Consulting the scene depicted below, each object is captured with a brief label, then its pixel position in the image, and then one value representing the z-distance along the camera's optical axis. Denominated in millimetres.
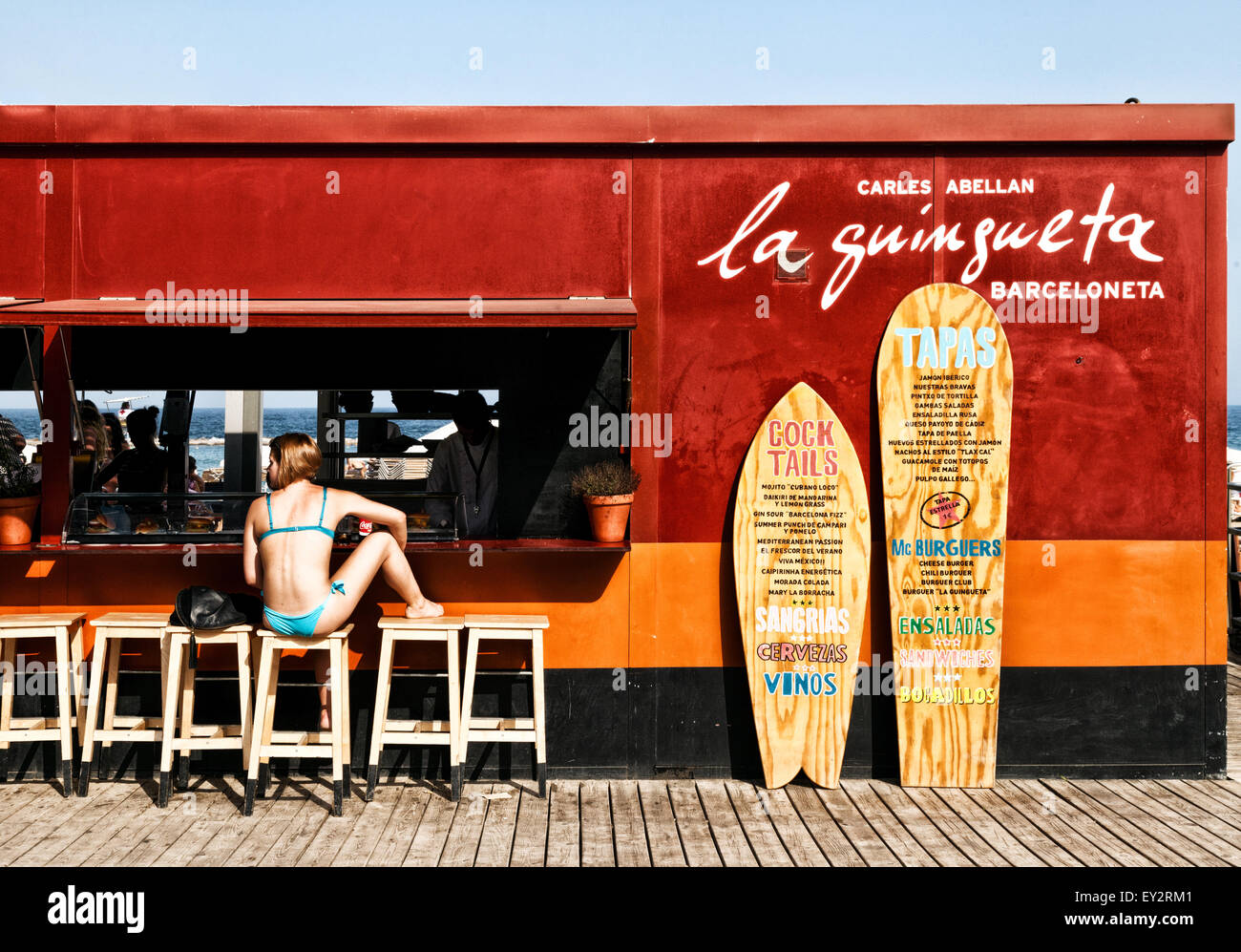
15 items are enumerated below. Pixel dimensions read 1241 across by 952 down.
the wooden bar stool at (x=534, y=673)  4797
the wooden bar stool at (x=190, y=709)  4711
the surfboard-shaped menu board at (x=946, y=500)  5164
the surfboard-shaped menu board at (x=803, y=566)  5148
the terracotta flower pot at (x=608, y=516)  4992
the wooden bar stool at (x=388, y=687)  4762
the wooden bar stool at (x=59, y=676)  4836
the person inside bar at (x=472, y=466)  5445
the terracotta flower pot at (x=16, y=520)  5023
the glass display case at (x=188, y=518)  5121
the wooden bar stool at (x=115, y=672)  4836
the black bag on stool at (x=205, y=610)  4645
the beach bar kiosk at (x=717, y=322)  5191
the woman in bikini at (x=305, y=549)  4617
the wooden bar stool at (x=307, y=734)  4613
